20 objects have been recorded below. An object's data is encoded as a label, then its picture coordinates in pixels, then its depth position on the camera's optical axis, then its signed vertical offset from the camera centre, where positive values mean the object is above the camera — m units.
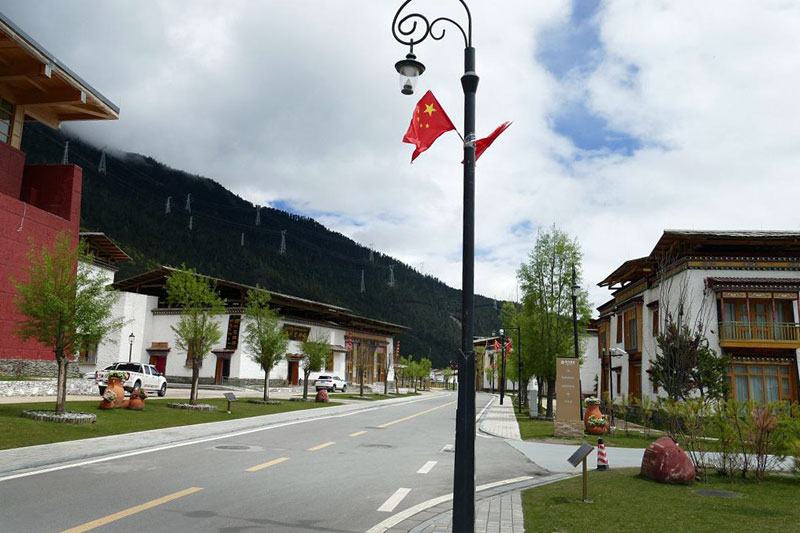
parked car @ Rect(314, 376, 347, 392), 55.02 -2.66
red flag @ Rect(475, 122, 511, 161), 7.88 +2.93
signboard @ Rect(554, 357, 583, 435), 22.53 -1.41
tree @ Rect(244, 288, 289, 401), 34.97 +0.99
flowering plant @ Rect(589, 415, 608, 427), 23.22 -2.30
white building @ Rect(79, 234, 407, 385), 50.75 +1.96
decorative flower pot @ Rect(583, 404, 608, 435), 23.39 -2.25
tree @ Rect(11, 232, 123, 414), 18.30 +1.30
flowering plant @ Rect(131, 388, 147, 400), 23.69 -1.76
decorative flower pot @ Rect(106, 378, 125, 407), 23.23 -1.52
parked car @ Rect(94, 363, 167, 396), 32.20 -1.51
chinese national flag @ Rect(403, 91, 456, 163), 8.16 +3.29
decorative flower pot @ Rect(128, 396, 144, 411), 23.23 -2.12
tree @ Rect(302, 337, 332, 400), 41.47 +0.05
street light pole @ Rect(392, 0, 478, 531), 6.48 -0.02
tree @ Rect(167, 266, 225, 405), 28.17 +1.97
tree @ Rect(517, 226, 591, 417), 33.56 +3.41
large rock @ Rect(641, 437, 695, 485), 11.66 -2.01
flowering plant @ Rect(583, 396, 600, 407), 24.39 -1.58
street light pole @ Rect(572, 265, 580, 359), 27.84 +2.77
